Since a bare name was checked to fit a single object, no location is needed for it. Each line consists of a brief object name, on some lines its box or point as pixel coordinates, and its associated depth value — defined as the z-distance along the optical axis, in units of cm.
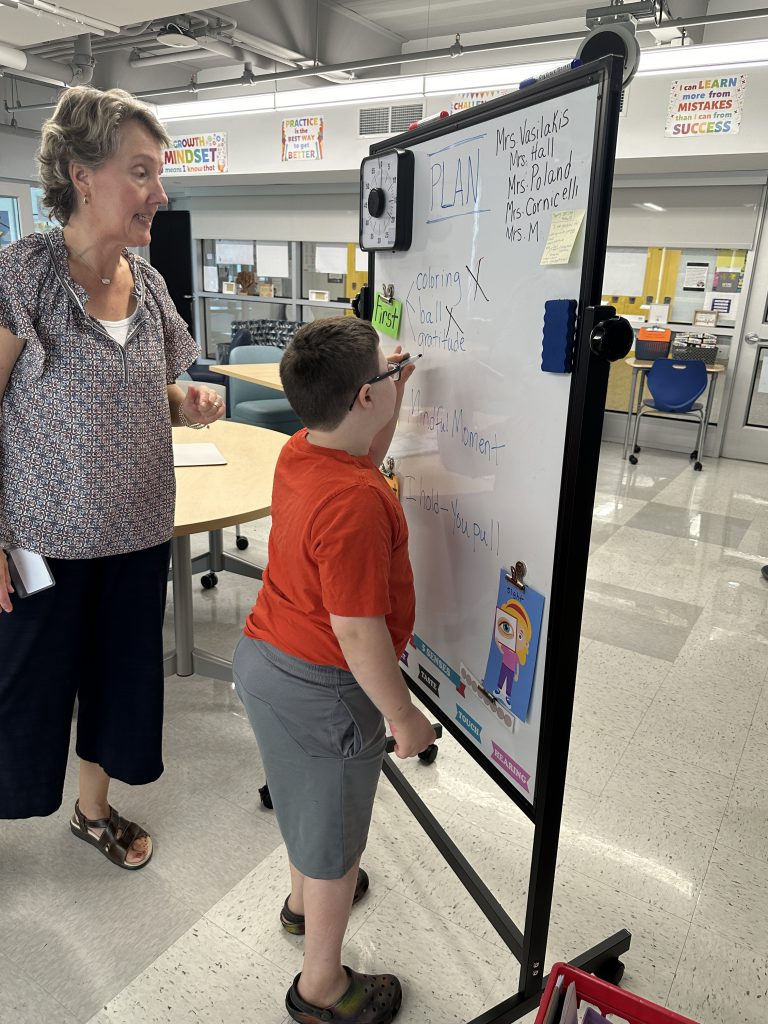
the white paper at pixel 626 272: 652
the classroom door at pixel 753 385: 602
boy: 111
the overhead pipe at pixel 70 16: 420
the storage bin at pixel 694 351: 615
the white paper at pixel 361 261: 755
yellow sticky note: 100
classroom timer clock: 144
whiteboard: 108
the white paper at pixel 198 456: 273
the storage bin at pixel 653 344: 634
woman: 136
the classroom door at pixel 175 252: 873
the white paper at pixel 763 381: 614
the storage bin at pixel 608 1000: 112
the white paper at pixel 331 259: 791
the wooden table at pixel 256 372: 469
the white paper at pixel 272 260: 840
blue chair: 580
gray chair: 495
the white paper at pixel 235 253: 873
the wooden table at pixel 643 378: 602
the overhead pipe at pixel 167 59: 689
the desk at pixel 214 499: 220
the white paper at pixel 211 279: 916
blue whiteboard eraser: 102
